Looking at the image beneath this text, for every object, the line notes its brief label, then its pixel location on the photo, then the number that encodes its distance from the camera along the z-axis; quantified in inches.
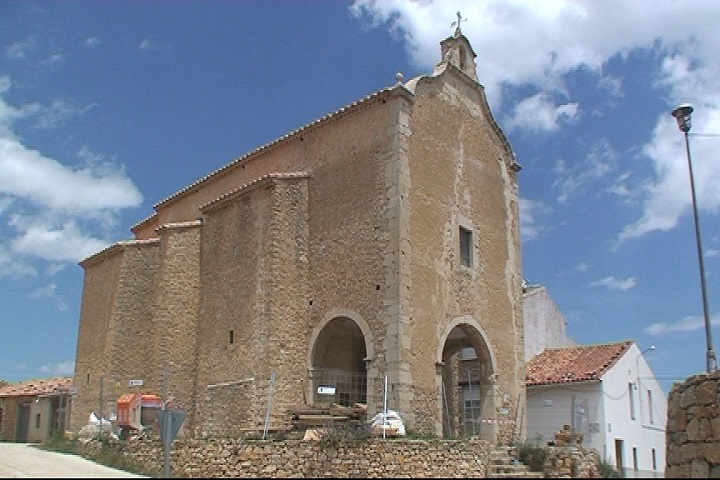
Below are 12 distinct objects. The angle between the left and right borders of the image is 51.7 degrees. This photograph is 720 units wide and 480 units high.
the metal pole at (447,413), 874.0
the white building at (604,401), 933.2
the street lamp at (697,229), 602.9
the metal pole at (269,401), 736.3
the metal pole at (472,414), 955.0
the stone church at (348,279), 759.7
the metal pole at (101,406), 834.4
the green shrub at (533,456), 711.7
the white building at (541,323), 1122.0
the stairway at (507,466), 661.3
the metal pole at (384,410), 670.7
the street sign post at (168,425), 507.2
